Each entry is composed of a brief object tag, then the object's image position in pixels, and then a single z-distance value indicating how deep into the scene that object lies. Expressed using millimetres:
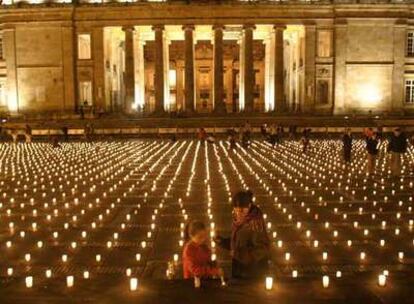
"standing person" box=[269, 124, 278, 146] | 36969
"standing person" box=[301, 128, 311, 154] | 31648
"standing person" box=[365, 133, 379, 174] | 21281
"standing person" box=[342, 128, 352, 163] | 25031
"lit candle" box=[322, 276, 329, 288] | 6788
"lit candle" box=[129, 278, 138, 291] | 6757
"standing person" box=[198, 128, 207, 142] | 38872
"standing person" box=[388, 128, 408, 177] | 21438
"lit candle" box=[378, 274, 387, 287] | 6812
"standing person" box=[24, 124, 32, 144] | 42562
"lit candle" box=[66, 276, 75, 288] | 6922
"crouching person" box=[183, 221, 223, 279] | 6535
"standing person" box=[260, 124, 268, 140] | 43281
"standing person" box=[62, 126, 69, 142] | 43656
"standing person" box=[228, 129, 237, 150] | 34706
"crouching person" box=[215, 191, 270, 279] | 6887
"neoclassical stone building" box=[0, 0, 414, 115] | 58281
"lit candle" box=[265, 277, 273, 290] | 6566
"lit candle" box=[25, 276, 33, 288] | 7039
